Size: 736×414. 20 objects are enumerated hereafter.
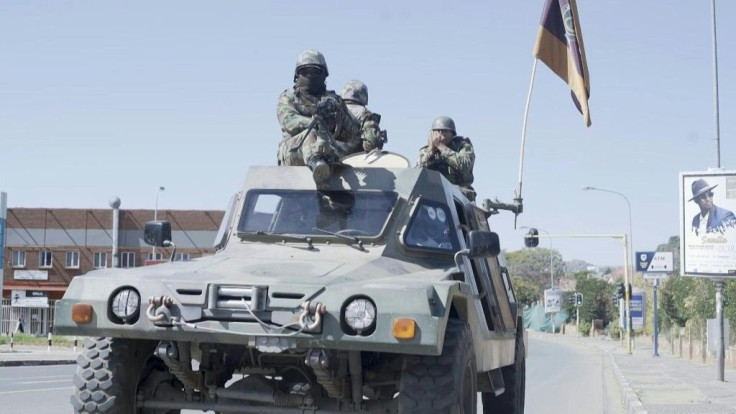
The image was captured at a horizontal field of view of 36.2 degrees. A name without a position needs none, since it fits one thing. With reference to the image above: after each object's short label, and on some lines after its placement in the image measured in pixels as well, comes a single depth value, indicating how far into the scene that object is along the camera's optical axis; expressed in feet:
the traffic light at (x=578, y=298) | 211.00
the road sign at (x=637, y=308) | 153.79
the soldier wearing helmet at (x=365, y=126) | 33.68
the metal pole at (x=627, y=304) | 145.32
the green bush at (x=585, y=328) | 269.44
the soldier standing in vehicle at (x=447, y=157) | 35.96
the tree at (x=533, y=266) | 396.16
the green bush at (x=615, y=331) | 228.02
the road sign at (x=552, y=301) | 264.11
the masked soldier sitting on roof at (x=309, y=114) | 29.48
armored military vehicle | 22.27
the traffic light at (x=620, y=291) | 150.00
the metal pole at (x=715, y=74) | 81.97
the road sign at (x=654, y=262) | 127.24
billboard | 73.72
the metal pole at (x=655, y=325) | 131.75
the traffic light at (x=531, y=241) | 62.55
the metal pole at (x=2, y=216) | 115.34
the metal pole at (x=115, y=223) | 167.28
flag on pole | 53.26
